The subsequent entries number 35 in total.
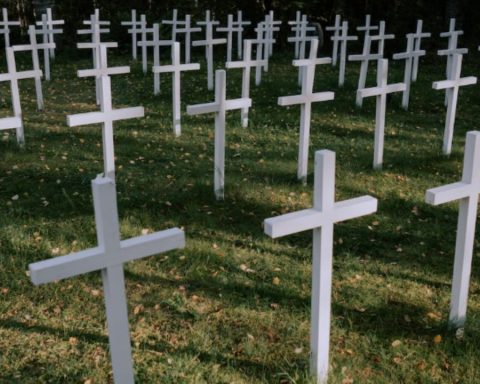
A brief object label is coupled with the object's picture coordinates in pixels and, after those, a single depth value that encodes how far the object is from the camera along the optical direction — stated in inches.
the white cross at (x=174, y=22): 578.9
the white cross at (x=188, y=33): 538.7
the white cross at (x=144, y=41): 507.6
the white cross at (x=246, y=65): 330.6
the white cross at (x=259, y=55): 476.3
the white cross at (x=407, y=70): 407.7
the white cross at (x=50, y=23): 541.7
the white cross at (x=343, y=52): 491.2
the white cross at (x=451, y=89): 290.7
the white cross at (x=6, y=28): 562.3
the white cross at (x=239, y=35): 614.1
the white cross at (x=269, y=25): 579.8
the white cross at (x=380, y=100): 276.1
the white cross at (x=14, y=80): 302.6
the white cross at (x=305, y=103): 254.2
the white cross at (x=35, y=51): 382.6
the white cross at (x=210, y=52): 458.9
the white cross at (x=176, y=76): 331.6
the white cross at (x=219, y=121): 234.1
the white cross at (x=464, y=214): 134.3
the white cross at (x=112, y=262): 101.8
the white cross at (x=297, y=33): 611.5
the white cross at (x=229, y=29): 563.0
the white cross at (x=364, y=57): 411.9
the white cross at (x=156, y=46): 442.3
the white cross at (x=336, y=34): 568.7
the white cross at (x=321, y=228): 117.7
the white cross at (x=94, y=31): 443.5
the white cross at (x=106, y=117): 223.9
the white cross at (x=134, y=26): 583.9
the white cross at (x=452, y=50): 442.8
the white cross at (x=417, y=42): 492.7
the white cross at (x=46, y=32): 532.7
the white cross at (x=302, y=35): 568.7
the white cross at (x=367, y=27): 565.9
